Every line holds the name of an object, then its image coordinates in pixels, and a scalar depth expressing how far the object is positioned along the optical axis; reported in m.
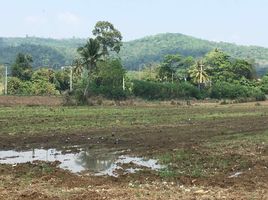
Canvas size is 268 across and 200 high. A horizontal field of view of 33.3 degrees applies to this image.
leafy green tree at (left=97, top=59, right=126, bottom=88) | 89.57
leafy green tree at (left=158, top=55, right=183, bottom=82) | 123.12
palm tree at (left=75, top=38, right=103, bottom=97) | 77.47
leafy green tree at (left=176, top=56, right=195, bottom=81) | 123.69
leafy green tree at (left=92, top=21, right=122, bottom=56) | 97.38
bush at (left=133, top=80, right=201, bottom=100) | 96.88
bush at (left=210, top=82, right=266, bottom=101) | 108.50
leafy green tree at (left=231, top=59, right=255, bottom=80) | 121.86
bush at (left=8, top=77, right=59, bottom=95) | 90.00
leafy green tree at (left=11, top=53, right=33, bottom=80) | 93.62
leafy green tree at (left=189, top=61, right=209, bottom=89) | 113.69
